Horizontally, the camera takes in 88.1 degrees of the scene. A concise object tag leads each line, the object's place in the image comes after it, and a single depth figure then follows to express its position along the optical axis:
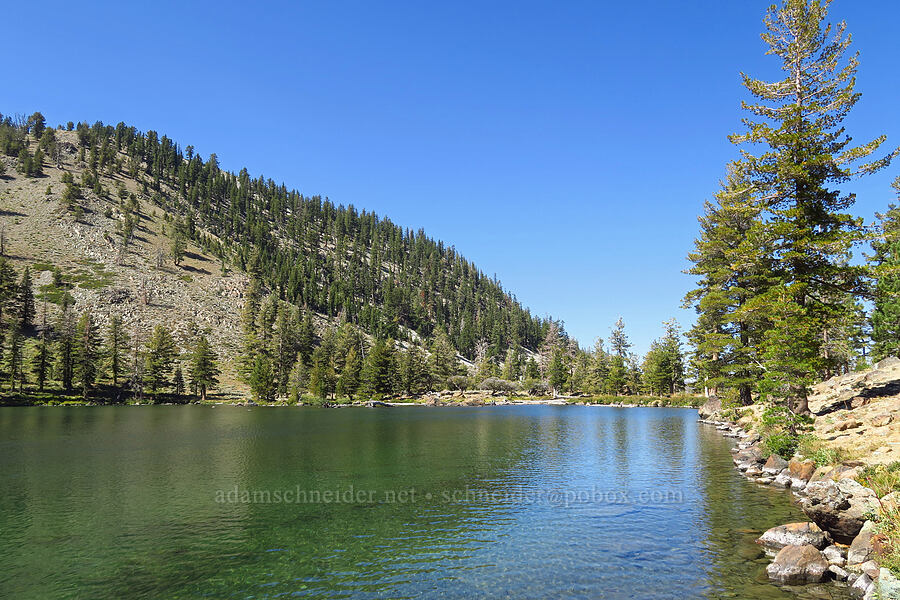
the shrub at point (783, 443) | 28.52
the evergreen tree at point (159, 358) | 109.56
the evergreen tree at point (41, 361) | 97.33
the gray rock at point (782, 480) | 26.39
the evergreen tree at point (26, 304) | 113.19
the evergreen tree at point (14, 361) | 94.00
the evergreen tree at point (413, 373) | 131.38
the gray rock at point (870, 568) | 13.14
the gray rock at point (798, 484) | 24.55
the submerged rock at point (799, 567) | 14.32
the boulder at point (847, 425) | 27.82
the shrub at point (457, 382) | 148.75
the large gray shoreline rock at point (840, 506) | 15.34
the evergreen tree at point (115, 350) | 107.12
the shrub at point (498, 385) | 151.62
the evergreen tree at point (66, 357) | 100.62
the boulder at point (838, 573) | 14.23
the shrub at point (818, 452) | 22.77
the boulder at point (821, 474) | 21.64
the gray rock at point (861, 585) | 13.03
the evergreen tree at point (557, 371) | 146.62
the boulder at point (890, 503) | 13.52
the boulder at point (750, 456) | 30.55
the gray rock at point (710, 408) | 66.62
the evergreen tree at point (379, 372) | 122.88
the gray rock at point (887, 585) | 11.02
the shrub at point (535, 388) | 155.88
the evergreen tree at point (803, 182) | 28.97
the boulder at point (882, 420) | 26.22
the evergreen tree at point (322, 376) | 117.94
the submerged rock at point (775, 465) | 28.19
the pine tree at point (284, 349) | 124.81
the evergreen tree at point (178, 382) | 112.62
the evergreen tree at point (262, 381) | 111.69
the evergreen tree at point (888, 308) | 38.62
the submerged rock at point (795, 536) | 16.14
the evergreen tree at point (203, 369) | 111.56
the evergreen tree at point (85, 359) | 100.12
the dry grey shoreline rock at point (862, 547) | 14.35
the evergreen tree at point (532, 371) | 158.88
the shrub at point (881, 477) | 16.34
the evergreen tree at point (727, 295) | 45.90
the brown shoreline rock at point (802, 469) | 24.72
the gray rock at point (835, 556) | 14.82
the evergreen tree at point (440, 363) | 145.50
